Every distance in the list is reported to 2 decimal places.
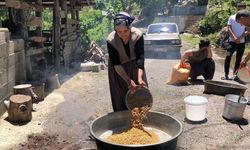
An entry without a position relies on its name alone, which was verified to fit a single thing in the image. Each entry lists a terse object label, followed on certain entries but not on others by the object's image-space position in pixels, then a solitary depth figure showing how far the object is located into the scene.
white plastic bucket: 4.09
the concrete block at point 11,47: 4.79
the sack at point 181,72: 5.91
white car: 9.79
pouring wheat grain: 2.92
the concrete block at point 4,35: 4.47
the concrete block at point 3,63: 4.42
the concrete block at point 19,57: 5.20
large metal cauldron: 3.02
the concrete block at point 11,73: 4.77
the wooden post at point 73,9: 9.66
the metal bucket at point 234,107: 4.09
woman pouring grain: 2.94
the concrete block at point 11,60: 4.80
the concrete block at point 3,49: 4.44
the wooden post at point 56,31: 7.55
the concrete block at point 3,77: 4.42
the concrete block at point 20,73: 5.24
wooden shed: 5.76
